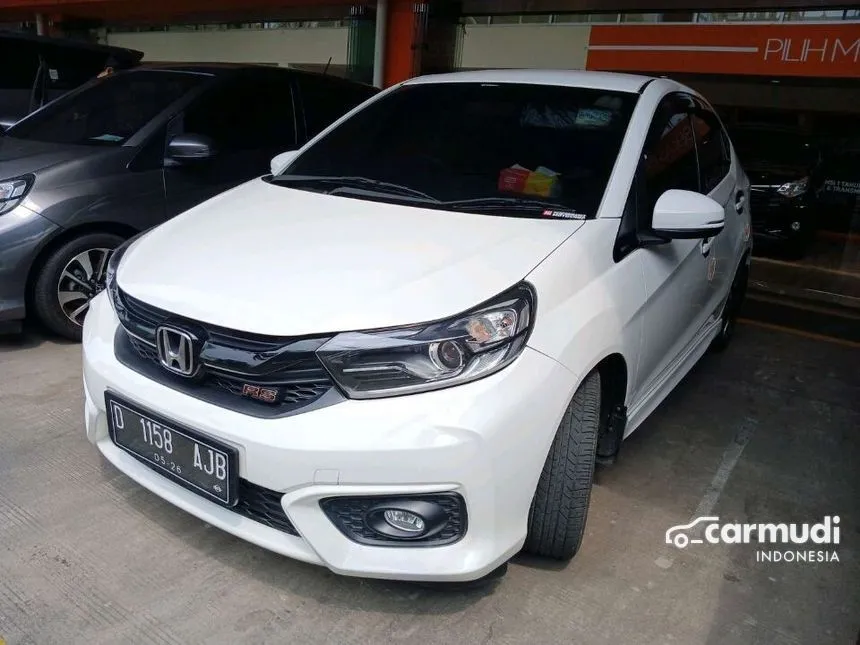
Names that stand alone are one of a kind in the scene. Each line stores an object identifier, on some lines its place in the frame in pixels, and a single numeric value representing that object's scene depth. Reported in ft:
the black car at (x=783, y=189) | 24.99
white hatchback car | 6.17
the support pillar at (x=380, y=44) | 25.93
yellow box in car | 8.78
